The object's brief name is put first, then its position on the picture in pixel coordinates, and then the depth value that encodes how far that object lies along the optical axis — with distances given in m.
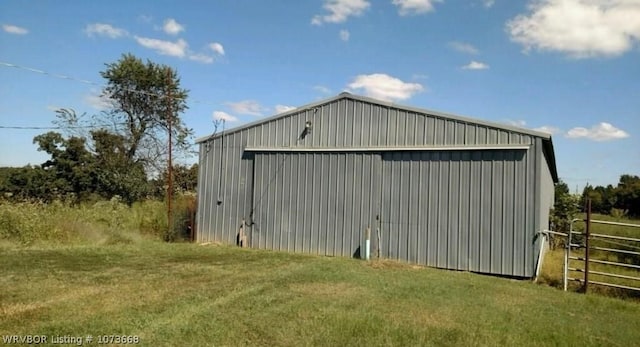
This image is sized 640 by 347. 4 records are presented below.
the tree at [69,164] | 24.47
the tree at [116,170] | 23.39
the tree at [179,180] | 24.36
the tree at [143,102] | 28.44
